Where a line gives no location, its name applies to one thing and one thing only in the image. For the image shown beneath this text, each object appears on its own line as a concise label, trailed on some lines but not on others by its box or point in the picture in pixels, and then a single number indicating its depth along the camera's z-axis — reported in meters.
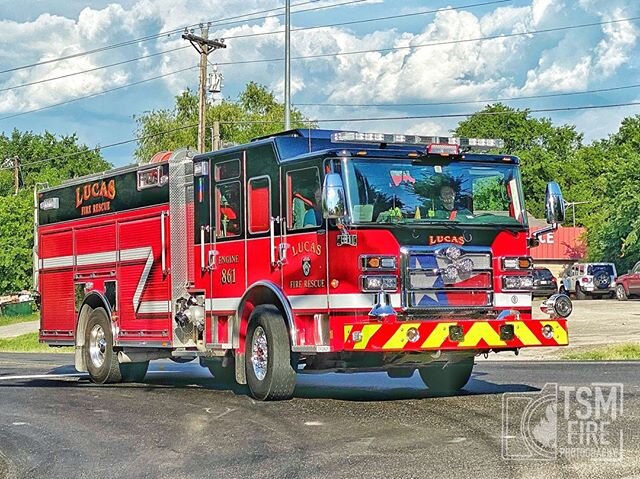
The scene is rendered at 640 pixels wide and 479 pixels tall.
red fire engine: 11.52
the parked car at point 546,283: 45.76
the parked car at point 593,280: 50.66
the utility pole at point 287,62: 31.94
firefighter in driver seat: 12.10
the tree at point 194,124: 70.06
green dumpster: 60.69
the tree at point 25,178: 65.56
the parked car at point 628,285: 46.03
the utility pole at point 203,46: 42.62
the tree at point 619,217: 55.53
